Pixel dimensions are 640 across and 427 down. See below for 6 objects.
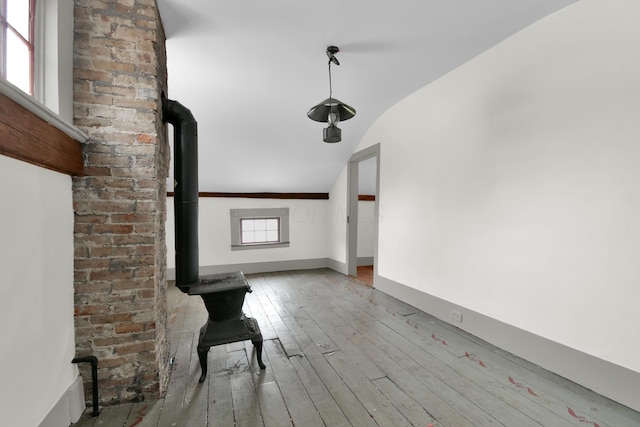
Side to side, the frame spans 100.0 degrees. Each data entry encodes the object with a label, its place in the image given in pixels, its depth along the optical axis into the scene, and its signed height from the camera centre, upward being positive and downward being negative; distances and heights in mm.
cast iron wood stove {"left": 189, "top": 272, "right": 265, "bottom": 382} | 1924 -840
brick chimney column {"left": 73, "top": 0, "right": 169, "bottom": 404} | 1546 +85
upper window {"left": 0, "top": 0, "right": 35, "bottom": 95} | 1142 +755
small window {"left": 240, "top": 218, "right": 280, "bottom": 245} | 5141 -394
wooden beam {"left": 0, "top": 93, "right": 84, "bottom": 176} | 969 +288
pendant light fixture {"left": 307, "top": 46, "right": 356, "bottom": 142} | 2336 +879
